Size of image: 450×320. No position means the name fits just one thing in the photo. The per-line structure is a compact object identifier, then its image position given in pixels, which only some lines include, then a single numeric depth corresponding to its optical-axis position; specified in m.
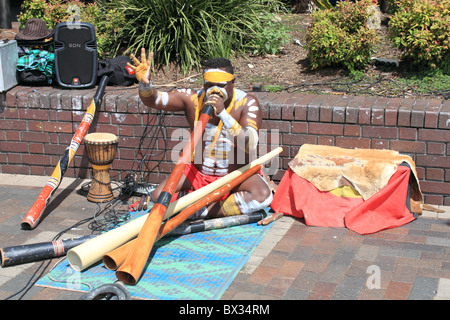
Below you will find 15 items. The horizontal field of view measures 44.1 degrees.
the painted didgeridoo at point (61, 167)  4.56
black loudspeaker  5.66
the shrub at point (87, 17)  6.77
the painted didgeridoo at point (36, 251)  3.87
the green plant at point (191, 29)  6.46
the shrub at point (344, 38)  5.98
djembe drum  5.06
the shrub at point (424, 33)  5.65
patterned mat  3.55
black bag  5.89
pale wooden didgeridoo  3.73
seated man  4.43
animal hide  4.61
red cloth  4.55
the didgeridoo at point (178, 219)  3.79
